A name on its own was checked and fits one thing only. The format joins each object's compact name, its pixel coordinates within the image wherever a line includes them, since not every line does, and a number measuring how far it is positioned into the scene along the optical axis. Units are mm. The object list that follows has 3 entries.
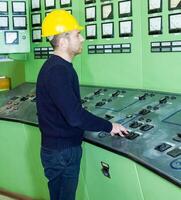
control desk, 1469
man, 1622
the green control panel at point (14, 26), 2846
